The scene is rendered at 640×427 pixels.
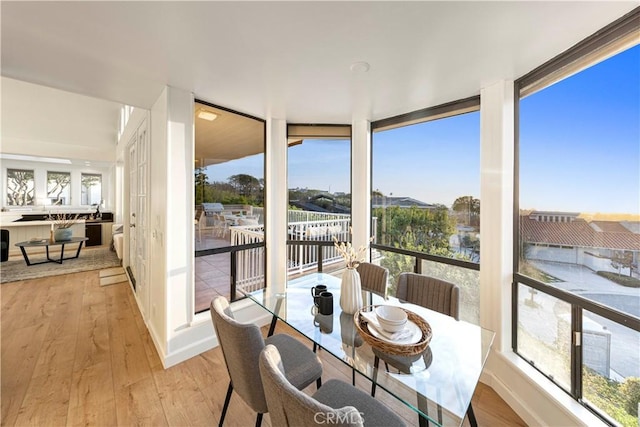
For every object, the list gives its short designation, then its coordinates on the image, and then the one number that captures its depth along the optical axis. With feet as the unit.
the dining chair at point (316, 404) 2.27
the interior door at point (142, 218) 9.41
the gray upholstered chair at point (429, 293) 5.79
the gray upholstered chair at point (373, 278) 7.15
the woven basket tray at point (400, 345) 4.05
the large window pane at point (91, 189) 27.63
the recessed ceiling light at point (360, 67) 5.67
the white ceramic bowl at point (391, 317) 4.34
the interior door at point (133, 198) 11.66
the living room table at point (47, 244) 16.32
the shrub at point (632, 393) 4.18
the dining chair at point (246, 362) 3.87
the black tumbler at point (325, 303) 5.56
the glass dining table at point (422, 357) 3.38
